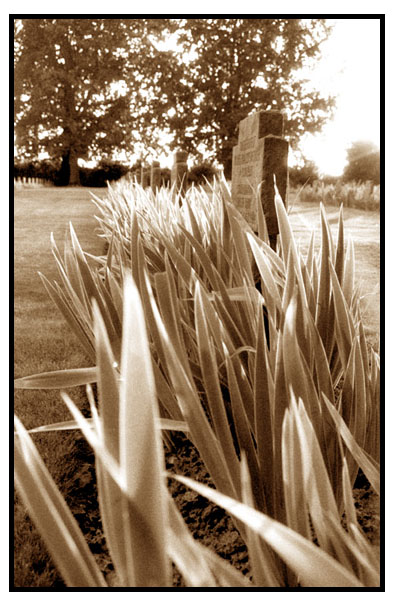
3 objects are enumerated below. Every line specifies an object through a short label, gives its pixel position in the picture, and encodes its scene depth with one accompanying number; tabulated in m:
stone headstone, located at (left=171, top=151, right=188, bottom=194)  3.53
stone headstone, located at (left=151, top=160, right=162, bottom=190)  4.81
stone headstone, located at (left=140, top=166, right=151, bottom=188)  5.97
